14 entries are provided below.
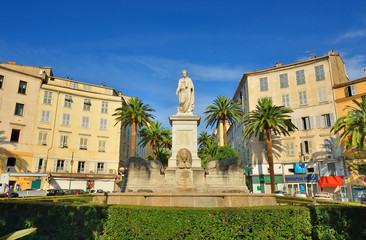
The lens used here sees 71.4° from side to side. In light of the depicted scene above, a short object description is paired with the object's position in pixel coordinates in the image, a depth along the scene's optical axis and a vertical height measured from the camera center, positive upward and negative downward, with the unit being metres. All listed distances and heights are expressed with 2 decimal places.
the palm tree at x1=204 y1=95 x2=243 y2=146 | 42.34 +10.23
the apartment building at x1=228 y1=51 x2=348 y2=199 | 38.31 +6.67
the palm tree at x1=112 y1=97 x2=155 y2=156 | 40.66 +9.26
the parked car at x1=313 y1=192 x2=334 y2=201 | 28.01 -2.51
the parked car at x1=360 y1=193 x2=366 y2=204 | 26.56 -2.60
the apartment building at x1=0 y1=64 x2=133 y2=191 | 38.44 +6.50
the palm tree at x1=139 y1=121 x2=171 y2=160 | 47.34 +7.08
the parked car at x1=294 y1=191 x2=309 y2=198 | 29.23 -2.44
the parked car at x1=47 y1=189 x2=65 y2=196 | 32.25 -2.64
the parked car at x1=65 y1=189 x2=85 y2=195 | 33.79 -2.72
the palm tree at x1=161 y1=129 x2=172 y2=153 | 50.50 +6.21
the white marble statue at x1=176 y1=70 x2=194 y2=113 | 14.52 +4.41
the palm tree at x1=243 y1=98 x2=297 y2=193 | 34.72 +7.34
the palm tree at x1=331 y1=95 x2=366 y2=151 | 27.58 +5.30
